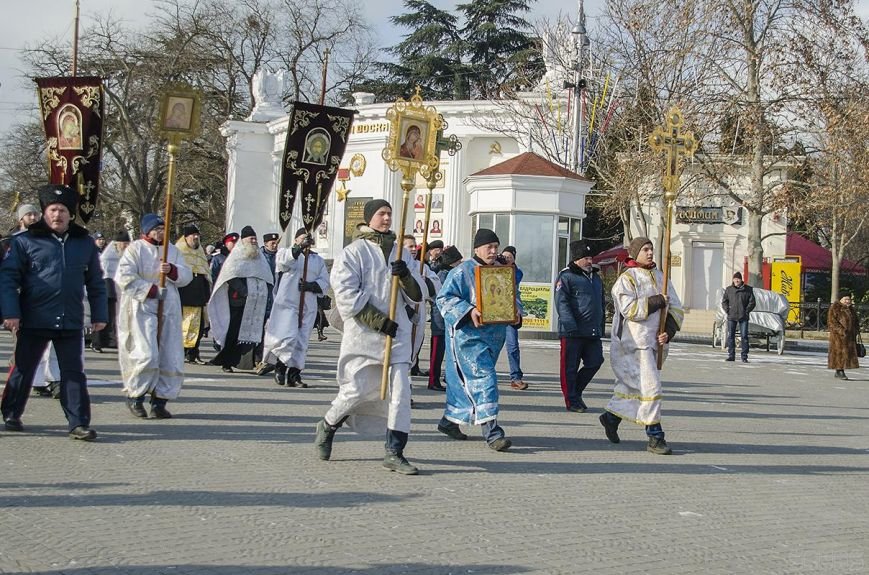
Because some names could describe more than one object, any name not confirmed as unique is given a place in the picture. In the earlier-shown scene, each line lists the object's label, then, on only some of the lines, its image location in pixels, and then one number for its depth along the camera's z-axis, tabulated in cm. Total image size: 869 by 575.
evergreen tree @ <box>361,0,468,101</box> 5503
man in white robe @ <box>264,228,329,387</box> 1362
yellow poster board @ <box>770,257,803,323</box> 3903
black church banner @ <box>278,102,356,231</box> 1556
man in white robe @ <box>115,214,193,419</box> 1003
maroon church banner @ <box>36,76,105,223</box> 1315
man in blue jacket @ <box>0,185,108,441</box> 870
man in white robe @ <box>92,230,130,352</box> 1656
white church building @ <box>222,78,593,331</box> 2453
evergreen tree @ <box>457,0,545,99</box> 5438
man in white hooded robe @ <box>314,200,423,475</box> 799
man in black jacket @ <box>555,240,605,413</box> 1252
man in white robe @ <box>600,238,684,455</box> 951
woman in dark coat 2066
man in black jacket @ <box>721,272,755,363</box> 2334
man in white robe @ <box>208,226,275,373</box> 1485
